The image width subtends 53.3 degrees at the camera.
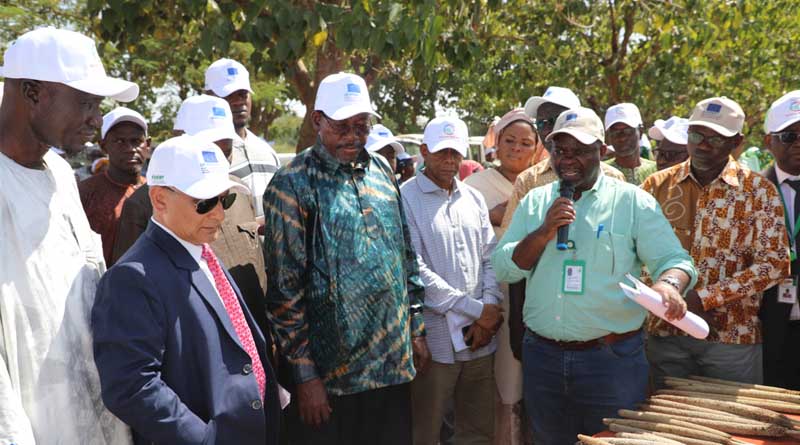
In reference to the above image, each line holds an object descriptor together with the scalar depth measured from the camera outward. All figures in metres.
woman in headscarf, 4.91
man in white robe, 2.45
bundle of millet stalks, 2.94
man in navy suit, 2.57
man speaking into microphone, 3.61
